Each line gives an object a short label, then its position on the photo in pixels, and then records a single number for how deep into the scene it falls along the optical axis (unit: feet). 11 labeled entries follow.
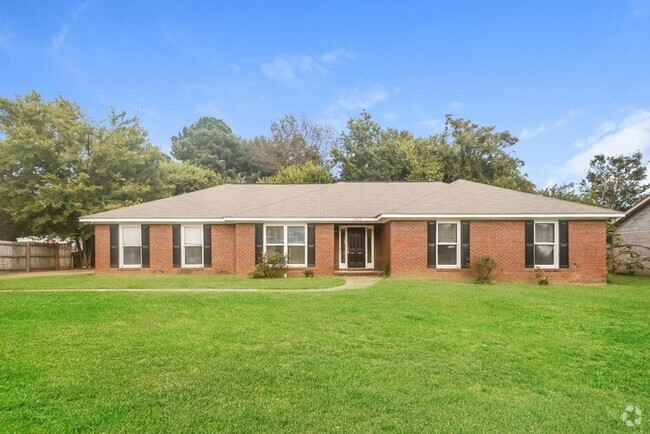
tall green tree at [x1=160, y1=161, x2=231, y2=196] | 104.58
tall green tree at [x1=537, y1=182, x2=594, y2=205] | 83.97
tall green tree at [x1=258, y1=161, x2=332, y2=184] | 105.09
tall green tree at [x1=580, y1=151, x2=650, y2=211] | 143.02
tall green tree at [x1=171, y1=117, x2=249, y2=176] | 145.48
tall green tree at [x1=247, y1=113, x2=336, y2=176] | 144.77
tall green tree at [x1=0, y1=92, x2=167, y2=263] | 73.97
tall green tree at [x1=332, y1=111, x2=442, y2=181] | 108.88
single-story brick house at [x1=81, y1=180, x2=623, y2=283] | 49.80
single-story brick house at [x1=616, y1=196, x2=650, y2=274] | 67.82
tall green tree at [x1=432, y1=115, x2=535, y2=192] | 114.42
